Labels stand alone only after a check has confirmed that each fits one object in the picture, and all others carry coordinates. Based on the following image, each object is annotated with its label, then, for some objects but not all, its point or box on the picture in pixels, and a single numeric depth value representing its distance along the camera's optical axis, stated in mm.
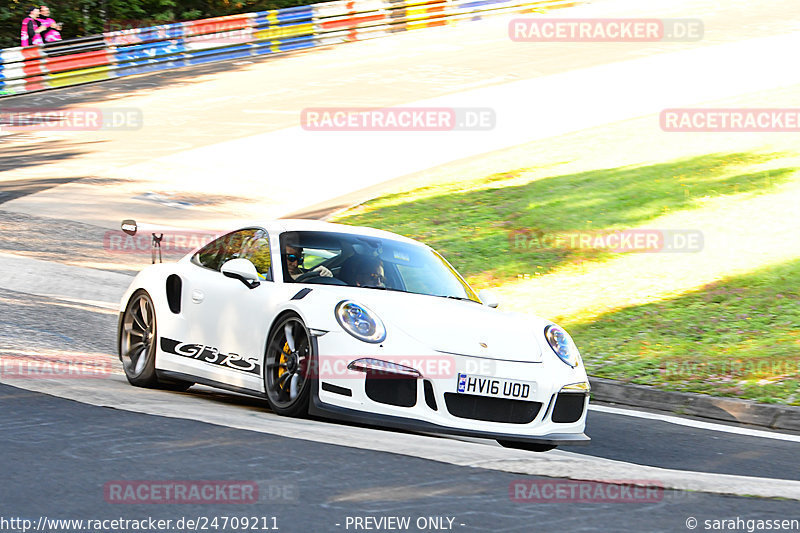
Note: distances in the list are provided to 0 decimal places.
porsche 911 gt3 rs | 13164
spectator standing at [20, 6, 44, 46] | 59156
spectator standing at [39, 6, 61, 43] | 60219
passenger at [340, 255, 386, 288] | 15099
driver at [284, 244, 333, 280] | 15172
